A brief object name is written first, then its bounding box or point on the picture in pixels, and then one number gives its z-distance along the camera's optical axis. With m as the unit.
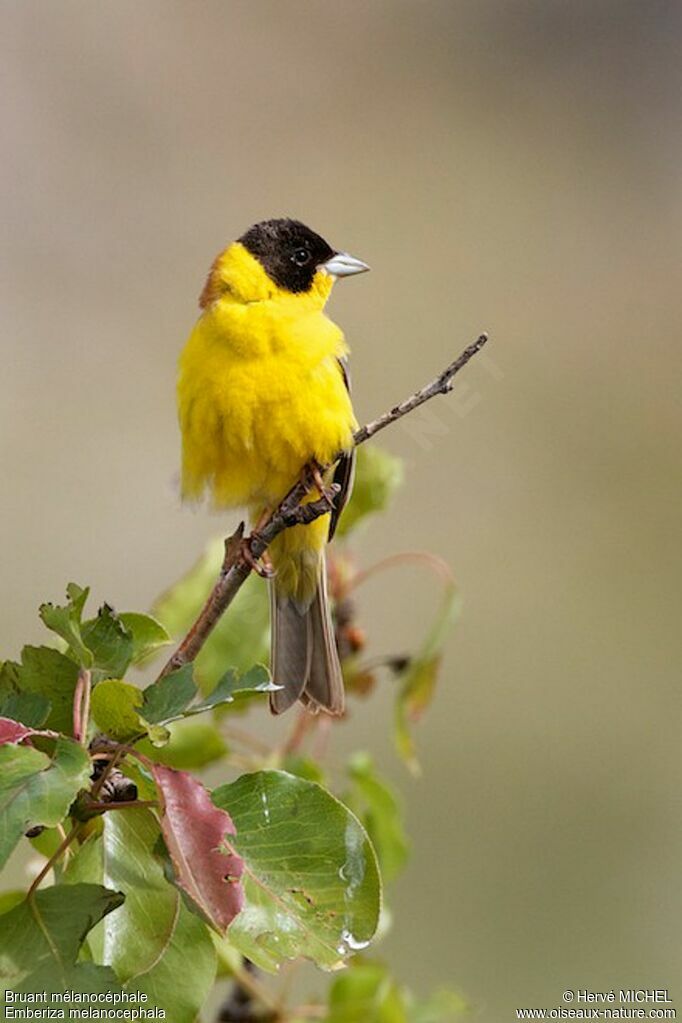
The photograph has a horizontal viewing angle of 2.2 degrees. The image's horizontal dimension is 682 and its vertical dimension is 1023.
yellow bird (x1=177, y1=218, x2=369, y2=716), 4.81
